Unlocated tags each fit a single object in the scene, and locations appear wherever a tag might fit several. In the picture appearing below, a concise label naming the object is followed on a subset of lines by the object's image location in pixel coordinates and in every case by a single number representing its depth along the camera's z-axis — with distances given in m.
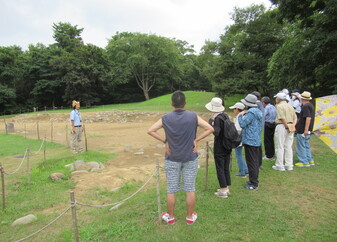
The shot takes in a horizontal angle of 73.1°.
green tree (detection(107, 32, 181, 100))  44.09
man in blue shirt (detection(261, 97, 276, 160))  6.53
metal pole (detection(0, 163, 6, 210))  4.78
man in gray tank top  3.25
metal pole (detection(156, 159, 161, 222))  3.72
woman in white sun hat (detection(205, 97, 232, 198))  4.27
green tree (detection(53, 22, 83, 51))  44.56
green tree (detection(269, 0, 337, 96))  11.12
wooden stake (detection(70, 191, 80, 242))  2.92
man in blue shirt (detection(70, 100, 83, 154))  9.00
